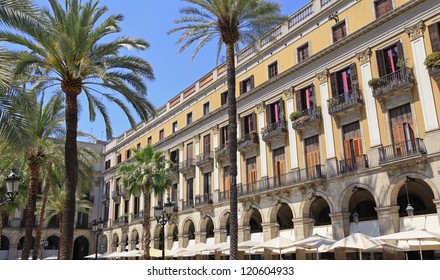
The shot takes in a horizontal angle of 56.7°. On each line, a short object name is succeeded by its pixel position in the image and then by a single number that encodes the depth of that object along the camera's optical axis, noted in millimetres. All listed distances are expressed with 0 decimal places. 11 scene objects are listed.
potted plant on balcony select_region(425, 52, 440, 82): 18656
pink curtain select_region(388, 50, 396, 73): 21114
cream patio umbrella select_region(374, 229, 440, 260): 14875
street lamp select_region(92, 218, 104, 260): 30656
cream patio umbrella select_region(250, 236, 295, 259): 19812
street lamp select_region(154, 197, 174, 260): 23156
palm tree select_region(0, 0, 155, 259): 13735
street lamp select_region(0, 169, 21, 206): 12742
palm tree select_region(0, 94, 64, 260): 20878
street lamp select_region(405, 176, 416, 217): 18875
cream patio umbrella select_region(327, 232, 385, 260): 15734
